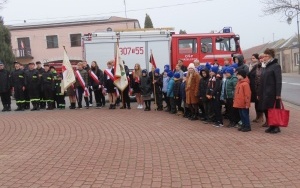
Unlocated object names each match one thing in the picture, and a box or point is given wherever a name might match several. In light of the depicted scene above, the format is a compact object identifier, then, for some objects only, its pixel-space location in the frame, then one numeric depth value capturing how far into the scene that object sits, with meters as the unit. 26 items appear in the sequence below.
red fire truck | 15.73
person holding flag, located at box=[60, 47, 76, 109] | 13.43
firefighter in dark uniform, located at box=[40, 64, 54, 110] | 13.55
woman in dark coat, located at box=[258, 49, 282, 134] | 8.26
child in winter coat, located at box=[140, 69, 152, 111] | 12.98
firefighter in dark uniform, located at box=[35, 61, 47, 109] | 13.79
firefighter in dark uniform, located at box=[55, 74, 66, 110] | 13.72
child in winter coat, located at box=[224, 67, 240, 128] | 9.12
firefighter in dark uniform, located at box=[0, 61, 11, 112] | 13.55
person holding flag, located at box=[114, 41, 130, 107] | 13.30
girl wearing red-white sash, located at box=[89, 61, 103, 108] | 13.67
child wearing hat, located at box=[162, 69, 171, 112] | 12.40
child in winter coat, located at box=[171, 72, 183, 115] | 11.61
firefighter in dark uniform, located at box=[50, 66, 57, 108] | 13.77
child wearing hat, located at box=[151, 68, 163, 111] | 12.81
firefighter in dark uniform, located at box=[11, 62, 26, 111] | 13.68
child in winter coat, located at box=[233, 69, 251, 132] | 8.53
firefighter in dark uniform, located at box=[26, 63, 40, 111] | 13.58
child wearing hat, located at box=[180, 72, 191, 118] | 11.12
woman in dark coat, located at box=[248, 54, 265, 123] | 9.33
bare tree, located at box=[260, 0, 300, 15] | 34.62
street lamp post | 33.98
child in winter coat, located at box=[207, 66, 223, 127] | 9.45
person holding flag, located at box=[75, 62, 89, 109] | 13.50
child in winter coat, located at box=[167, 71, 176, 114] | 11.88
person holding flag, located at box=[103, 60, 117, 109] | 13.60
